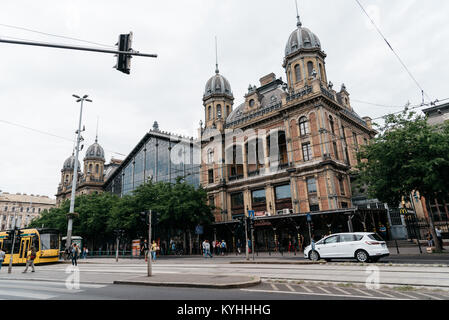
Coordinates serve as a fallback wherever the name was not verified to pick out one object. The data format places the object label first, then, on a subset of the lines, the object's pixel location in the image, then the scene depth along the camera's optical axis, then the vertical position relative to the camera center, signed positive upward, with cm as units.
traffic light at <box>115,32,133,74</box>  768 +496
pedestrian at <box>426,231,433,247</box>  2074 -113
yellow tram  2367 +27
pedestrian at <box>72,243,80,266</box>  2101 -69
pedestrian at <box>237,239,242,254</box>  3039 -105
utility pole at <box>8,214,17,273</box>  1948 +113
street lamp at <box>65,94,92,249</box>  2703 +815
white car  1412 -88
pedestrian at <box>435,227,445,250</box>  1953 -63
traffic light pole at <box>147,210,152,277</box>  1155 -97
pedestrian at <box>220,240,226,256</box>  3044 -109
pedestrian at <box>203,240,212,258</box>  2659 -98
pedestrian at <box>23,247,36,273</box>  1755 -51
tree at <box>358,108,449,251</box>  1752 +430
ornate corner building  3028 +1086
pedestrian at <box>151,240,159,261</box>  2475 -72
